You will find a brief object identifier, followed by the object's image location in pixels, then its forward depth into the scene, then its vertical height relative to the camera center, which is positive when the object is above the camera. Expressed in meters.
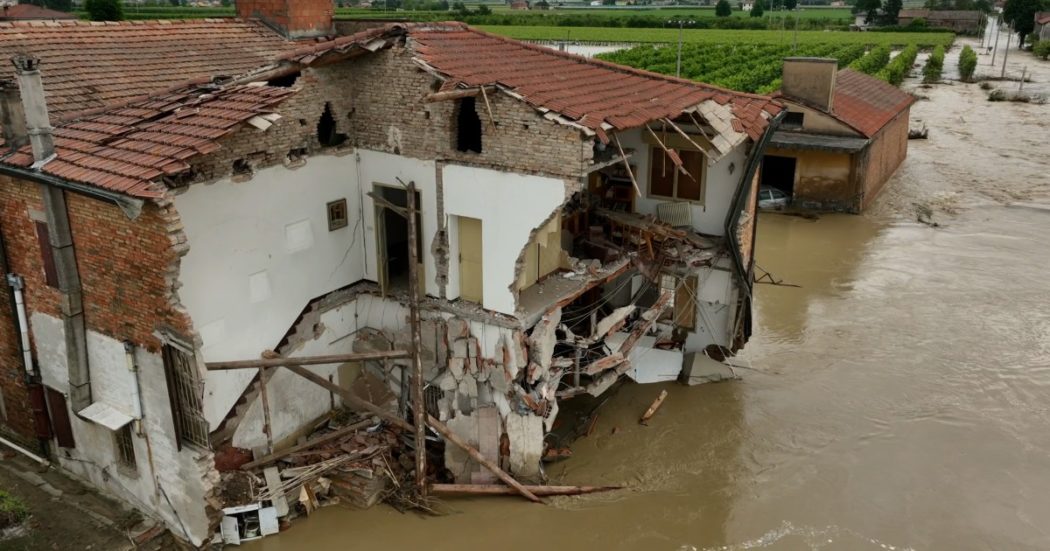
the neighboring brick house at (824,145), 28.38 -4.56
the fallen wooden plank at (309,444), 12.23 -6.58
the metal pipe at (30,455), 12.98 -6.85
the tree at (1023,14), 95.88 -0.59
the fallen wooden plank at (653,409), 15.64 -7.57
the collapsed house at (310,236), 10.81 -3.27
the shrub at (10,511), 11.30 -6.77
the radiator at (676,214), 16.05 -3.90
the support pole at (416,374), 11.78 -5.17
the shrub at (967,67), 66.19 -4.58
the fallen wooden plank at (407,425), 12.06 -6.00
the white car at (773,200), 30.12 -6.83
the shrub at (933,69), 65.50 -4.71
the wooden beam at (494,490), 12.59 -7.27
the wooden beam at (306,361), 11.14 -4.82
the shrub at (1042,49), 81.00 -3.96
